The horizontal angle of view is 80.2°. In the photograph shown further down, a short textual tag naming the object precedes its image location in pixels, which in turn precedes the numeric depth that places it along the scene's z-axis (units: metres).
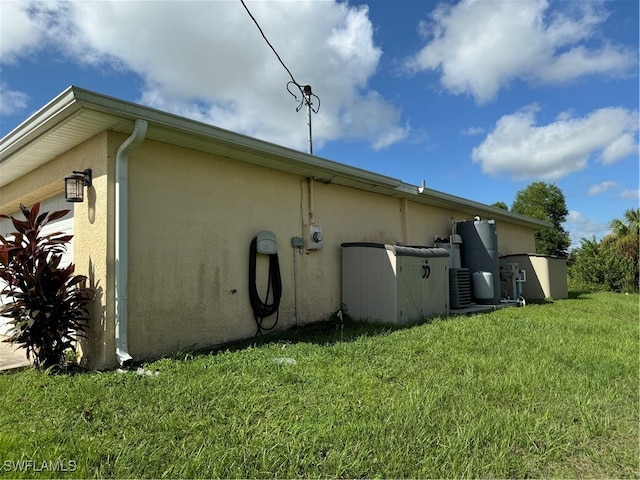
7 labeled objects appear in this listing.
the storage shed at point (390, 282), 6.39
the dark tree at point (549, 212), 25.53
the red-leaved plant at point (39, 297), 3.87
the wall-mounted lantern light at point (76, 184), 4.47
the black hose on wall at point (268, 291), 5.58
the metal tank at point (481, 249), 9.53
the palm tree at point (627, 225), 20.61
